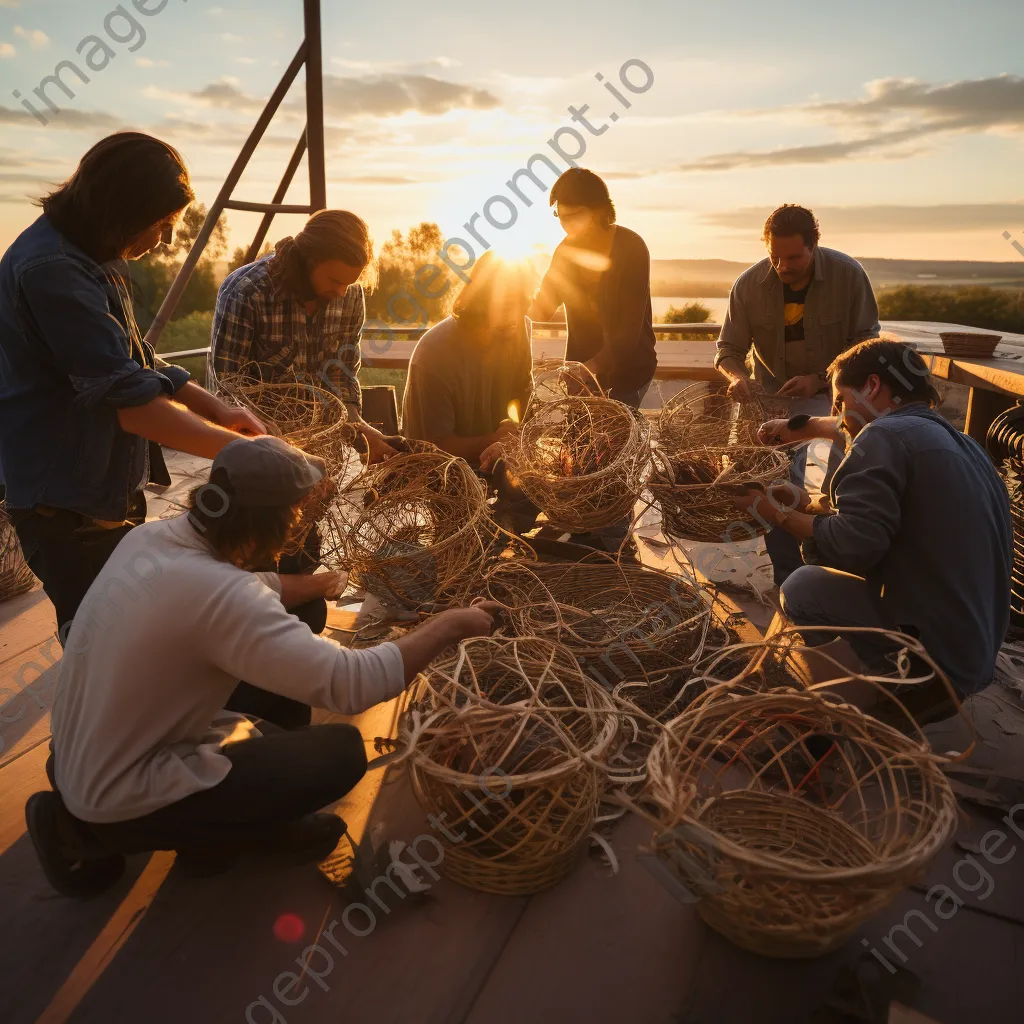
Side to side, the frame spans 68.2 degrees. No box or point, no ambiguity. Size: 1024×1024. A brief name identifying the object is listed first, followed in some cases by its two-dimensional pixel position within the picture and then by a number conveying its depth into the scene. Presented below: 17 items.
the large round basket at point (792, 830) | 1.21
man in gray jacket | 3.12
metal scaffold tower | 5.04
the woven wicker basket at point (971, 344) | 3.96
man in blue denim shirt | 1.59
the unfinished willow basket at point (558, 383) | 3.09
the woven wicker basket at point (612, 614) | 2.31
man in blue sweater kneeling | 1.87
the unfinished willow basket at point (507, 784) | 1.47
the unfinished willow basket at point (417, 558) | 2.30
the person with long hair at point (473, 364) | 2.91
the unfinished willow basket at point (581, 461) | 2.51
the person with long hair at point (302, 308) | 2.38
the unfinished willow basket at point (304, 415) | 2.21
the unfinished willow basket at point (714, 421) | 3.09
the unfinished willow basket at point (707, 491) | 2.35
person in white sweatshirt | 1.33
